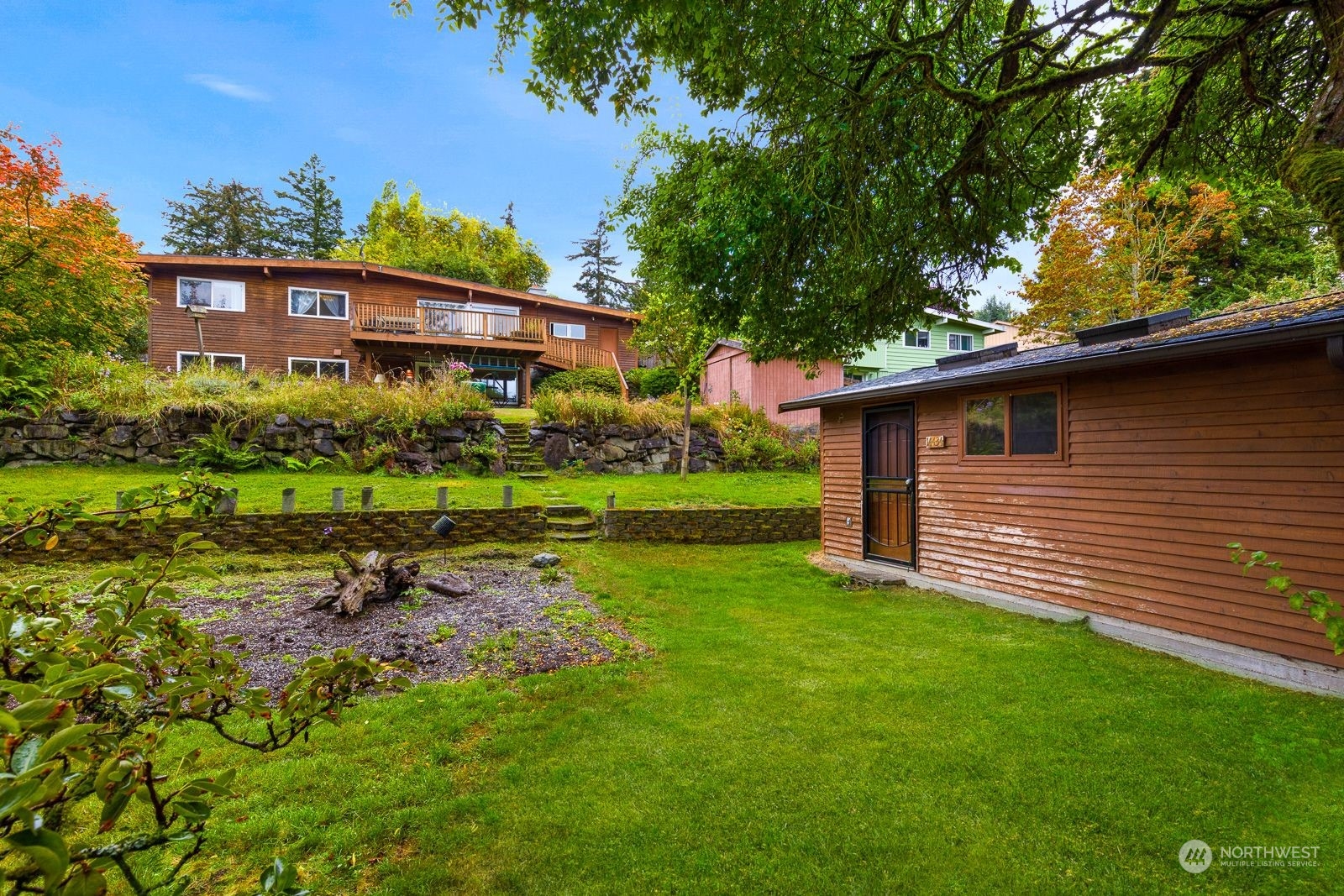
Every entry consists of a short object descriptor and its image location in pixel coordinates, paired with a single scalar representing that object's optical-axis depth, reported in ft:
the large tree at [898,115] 11.51
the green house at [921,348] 69.62
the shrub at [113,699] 2.15
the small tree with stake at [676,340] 41.83
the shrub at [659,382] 63.87
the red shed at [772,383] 59.72
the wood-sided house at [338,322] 52.34
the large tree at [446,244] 83.20
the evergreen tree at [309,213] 105.09
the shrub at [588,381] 59.90
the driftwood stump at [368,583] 16.47
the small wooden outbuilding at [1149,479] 12.58
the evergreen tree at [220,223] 99.71
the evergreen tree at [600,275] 115.44
